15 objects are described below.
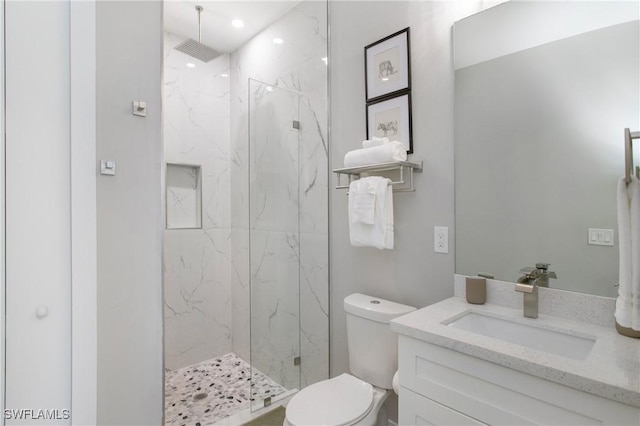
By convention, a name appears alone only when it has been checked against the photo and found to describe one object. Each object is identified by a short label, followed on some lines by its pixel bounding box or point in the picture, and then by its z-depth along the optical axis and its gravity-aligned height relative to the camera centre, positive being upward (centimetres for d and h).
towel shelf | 153 +25
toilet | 133 -81
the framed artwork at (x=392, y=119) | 166 +54
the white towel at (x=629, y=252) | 89 -11
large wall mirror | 110 +32
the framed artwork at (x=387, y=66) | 167 +83
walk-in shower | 214 -3
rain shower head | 218 +121
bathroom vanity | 78 -43
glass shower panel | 212 -15
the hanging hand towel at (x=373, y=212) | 157 +2
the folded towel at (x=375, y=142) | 159 +38
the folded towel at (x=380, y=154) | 152 +31
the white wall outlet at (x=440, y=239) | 152 -11
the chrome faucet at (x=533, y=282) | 117 -26
